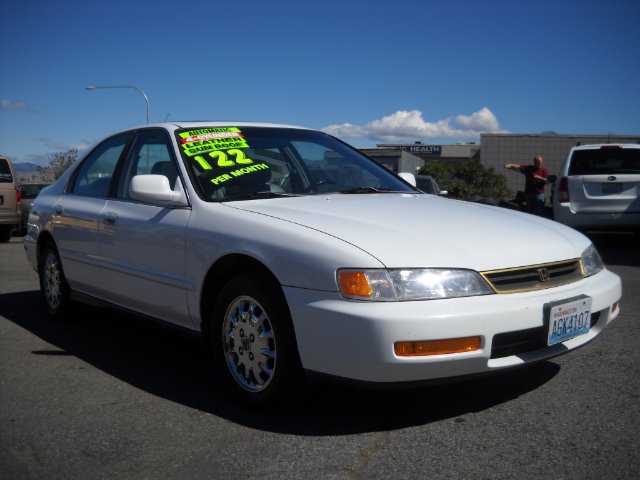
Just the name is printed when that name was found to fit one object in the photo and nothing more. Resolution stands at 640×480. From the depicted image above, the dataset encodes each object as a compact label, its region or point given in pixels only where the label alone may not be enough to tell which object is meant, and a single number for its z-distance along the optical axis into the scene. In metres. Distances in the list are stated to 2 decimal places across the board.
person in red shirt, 11.92
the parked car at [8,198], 14.23
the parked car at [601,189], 10.24
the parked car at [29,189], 19.58
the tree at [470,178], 35.88
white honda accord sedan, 3.01
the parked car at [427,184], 11.95
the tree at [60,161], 69.38
